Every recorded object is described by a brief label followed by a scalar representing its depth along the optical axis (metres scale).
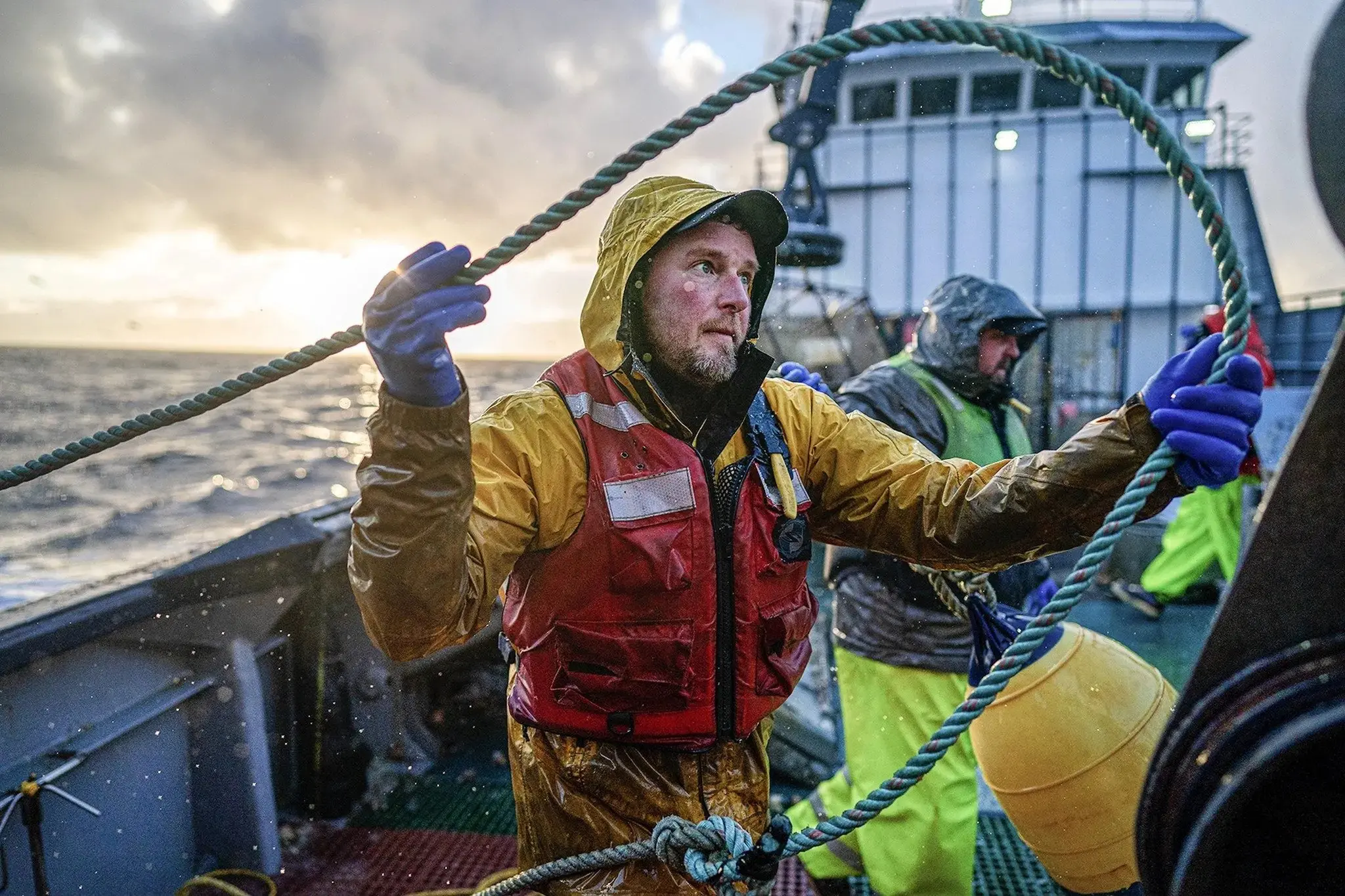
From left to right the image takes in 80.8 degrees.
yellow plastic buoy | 2.47
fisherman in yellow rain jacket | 1.64
